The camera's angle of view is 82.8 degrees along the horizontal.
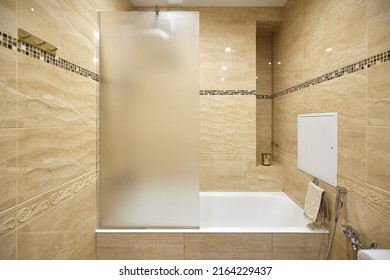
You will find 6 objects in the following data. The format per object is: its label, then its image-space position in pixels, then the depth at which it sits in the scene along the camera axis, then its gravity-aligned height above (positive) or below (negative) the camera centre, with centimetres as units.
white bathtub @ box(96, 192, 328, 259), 129 -63
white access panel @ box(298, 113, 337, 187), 126 -6
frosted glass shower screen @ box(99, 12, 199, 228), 125 +22
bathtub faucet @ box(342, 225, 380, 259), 101 -48
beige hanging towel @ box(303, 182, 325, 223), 136 -42
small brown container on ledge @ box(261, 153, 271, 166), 214 -22
